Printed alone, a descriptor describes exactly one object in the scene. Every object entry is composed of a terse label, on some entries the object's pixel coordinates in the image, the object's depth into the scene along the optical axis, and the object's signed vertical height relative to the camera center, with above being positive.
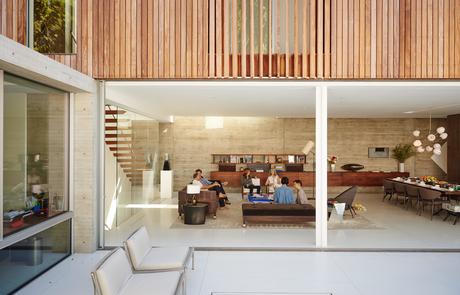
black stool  8.77 -1.59
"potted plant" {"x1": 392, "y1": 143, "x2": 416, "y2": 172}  14.46 -0.13
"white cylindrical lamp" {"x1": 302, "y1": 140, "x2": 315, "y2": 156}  14.18 +0.09
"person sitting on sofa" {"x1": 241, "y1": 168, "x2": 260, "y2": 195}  12.13 -1.16
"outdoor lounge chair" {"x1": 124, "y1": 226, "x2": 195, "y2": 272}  4.39 -1.41
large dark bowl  14.73 -0.71
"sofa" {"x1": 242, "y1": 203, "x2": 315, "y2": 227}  8.17 -1.48
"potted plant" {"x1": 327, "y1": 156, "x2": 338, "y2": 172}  14.52 -0.47
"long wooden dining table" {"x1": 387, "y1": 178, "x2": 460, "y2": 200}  9.54 -1.09
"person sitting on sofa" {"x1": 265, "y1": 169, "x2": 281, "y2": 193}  11.42 -1.05
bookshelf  14.84 -0.39
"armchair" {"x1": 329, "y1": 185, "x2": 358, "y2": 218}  9.58 -1.26
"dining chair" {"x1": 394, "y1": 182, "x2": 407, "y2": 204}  11.09 -1.23
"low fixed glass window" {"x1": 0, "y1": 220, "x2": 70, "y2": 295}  4.63 -1.57
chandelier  10.52 +0.19
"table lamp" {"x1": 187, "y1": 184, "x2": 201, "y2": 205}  8.44 -0.95
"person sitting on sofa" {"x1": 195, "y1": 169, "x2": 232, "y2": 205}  11.41 -1.09
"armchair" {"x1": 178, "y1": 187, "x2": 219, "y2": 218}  9.59 -1.34
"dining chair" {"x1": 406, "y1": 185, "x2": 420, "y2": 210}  10.18 -1.22
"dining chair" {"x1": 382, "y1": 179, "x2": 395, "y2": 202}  12.06 -1.28
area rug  8.45 -1.82
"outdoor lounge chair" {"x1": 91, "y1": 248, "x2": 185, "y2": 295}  3.32 -1.43
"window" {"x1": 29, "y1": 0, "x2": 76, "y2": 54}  6.44 +2.21
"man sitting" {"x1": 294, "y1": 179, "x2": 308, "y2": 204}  9.01 -1.17
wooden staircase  8.21 +0.13
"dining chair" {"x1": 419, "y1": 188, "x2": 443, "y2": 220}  9.30 -1.23
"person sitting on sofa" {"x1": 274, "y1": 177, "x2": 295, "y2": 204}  8.95 -1.16
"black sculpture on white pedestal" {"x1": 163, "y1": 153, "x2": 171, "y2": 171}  13.48 -0.66
